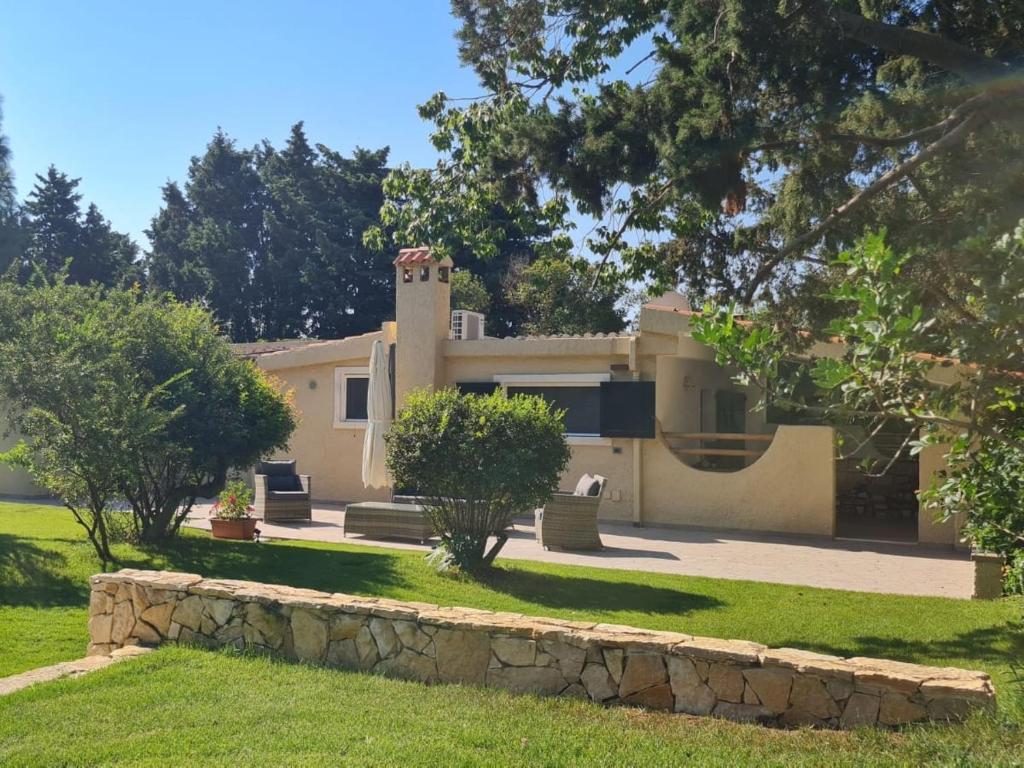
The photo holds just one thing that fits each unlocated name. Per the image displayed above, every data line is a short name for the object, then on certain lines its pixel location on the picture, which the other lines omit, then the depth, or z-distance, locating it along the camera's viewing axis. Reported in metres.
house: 14.98
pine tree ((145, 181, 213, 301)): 42.34
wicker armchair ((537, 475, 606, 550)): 12.88
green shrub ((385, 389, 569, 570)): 9.92
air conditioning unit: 18.72
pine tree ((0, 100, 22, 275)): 18.03
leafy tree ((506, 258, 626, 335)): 20.53
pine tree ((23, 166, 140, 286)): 43.88
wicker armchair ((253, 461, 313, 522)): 15.61
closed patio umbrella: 16.47
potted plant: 12.78
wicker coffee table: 13.23
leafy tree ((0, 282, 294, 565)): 9.67
